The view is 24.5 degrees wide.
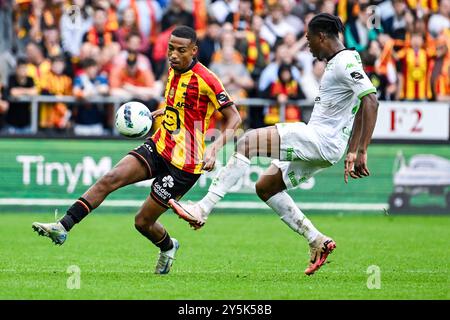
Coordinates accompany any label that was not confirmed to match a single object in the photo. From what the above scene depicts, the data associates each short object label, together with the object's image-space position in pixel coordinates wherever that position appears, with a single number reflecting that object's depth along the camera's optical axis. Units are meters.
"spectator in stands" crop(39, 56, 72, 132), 19.89
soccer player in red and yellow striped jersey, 10.51
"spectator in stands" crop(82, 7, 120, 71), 20.69
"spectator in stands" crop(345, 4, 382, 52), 21.08
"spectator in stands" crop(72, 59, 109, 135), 19.86
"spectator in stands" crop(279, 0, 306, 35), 21.94
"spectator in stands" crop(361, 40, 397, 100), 20.45
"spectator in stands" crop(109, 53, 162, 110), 19.97
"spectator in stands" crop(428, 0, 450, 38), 22.16
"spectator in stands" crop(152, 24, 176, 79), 20.83
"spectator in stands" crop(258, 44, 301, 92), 20.22
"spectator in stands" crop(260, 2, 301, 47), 21.52
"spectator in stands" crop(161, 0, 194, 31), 21.27
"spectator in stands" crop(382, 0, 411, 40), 21.61
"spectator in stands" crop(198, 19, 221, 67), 20.59
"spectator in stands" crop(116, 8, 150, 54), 20.77
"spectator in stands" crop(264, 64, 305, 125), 20.14
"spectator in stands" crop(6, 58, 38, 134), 19.81
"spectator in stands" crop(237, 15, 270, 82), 20.88
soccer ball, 10.65
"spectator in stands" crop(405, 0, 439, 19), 22.02
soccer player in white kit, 10.15
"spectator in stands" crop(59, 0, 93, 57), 21.12
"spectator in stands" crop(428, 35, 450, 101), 21.05
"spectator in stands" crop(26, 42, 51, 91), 19.94
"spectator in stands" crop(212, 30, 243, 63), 19.92
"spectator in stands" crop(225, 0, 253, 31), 21.28
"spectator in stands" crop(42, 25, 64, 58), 20.58
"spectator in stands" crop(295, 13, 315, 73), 20.91
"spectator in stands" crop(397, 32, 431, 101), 20.94
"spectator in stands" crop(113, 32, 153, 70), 20.11
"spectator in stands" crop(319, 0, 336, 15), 21.33
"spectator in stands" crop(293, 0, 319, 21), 22.03
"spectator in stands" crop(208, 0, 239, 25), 21.80
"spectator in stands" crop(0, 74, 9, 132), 19.47
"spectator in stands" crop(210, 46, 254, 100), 20.02
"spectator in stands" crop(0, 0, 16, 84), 22.20
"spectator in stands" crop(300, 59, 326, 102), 20.57
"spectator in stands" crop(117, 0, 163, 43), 21.45
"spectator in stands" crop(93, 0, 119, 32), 21.25
